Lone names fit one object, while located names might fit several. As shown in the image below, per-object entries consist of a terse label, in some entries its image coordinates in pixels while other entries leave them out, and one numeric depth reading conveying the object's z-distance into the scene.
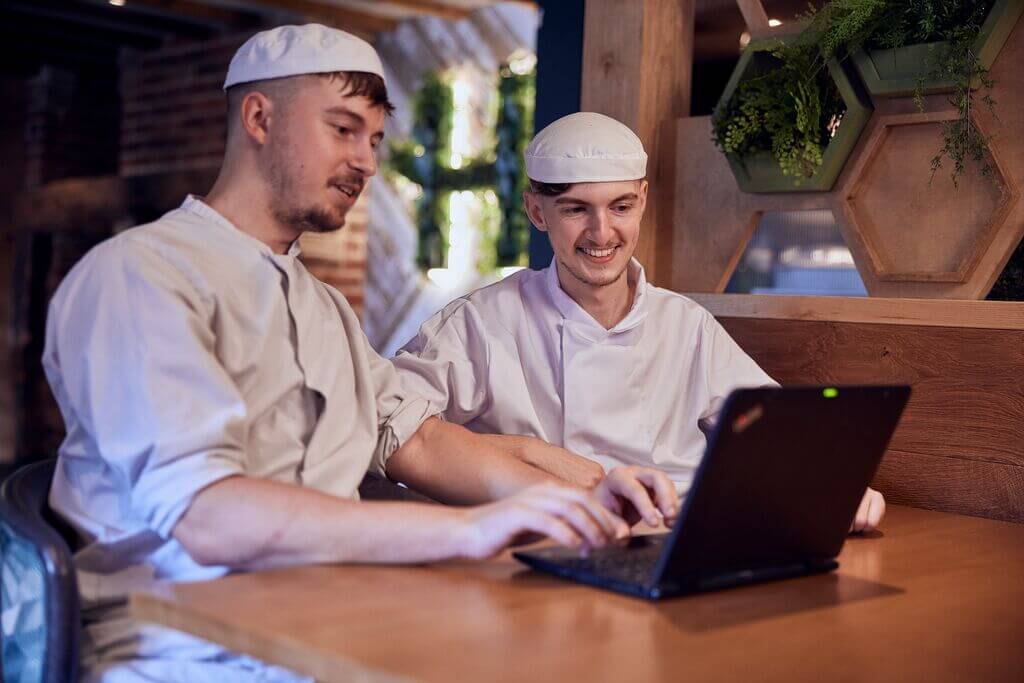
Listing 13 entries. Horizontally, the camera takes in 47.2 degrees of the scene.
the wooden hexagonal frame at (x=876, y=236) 2.16
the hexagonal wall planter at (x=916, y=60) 2.07
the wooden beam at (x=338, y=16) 5.57
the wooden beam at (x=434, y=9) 5.52
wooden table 0.99
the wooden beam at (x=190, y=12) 5.61
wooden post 2.61
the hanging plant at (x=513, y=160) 5.27
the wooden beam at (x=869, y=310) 2.09
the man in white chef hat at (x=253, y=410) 1.27
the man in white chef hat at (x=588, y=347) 2.21
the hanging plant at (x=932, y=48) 2.08
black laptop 1.15
